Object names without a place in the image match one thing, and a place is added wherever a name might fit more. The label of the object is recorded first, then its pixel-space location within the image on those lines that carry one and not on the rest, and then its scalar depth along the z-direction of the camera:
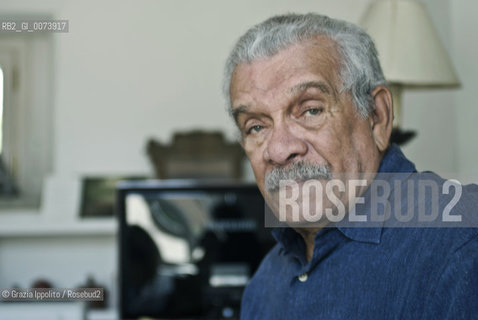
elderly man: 0.67
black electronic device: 1.43
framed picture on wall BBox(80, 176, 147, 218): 2.64
